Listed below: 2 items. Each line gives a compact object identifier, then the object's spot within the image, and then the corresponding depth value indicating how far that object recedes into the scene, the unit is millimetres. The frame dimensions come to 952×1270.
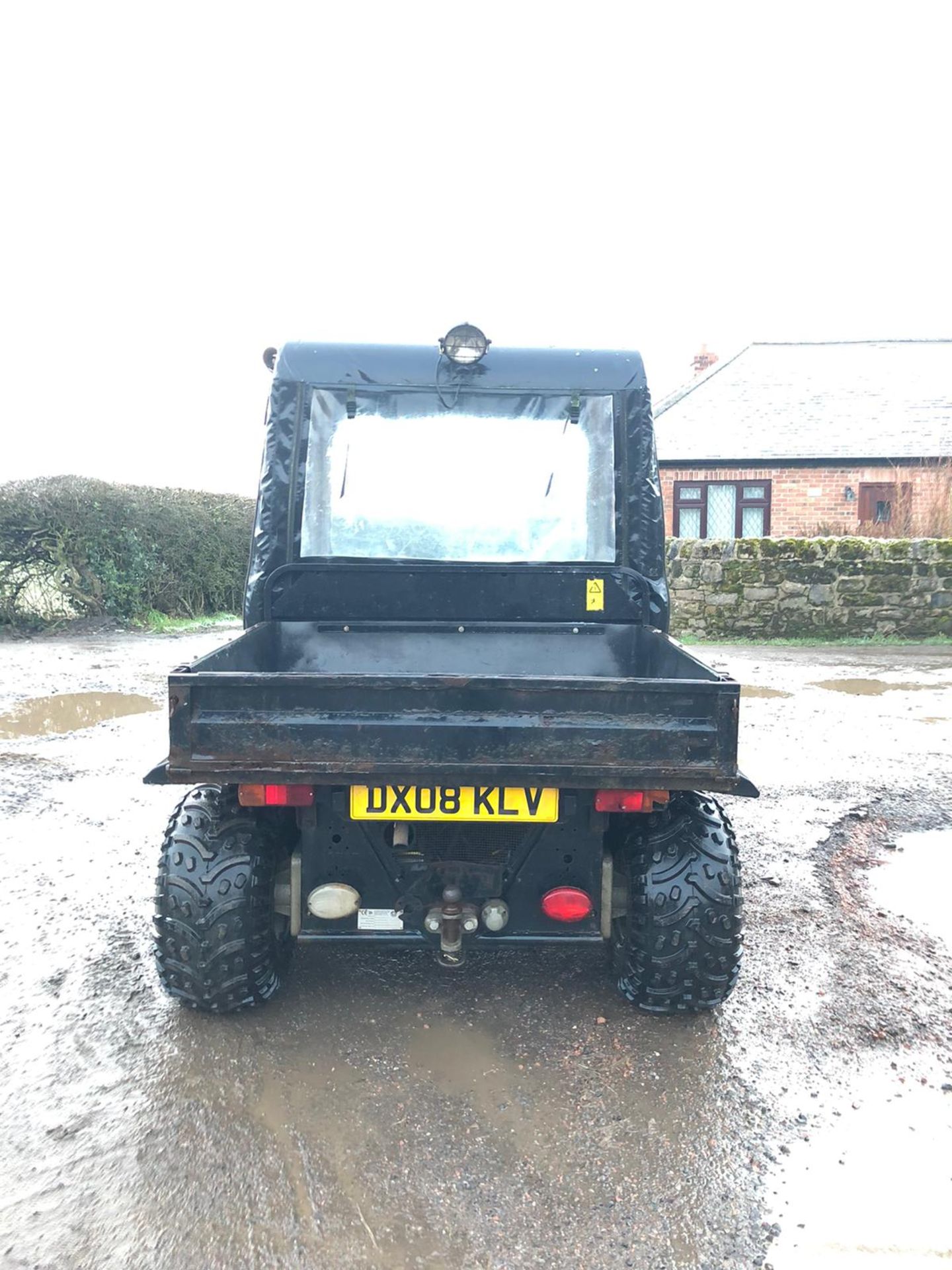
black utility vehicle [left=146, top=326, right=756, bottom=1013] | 2537
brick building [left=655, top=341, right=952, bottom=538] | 19812
